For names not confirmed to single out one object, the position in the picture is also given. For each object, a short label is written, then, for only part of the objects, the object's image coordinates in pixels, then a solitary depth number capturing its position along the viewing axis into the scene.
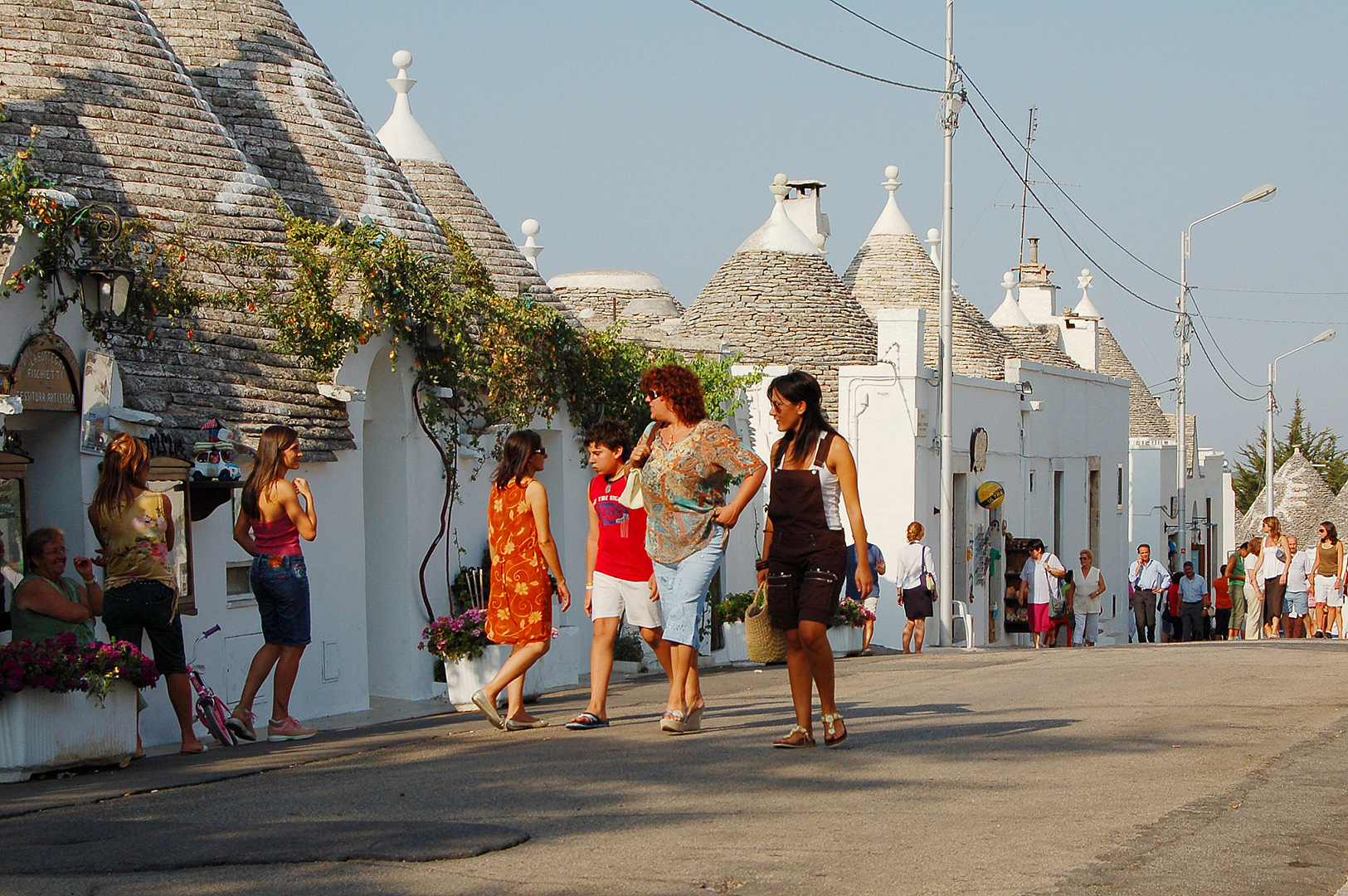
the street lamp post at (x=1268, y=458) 48.86
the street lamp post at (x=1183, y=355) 37.03
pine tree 75.00
